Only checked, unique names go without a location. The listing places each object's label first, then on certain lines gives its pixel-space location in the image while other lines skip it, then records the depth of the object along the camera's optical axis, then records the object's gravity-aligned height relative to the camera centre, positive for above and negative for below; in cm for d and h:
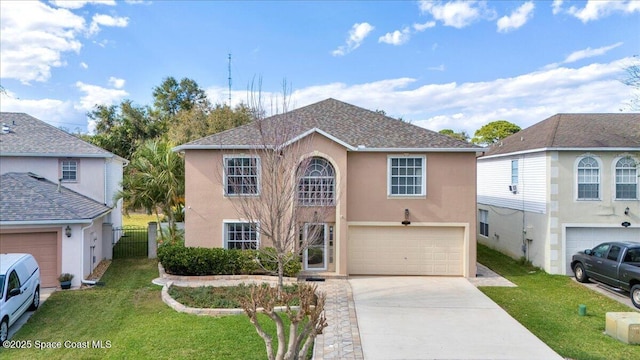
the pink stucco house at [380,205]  1530 -99
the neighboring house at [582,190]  1602 -41
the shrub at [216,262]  1441 -316
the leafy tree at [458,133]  5814 +742
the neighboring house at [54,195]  1353 -64
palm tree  1733 -8
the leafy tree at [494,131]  5000 +675
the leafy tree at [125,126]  4041 +635
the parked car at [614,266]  1216 -303
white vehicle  898 -282
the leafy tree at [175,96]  4866 +1110
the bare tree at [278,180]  1025 +1
